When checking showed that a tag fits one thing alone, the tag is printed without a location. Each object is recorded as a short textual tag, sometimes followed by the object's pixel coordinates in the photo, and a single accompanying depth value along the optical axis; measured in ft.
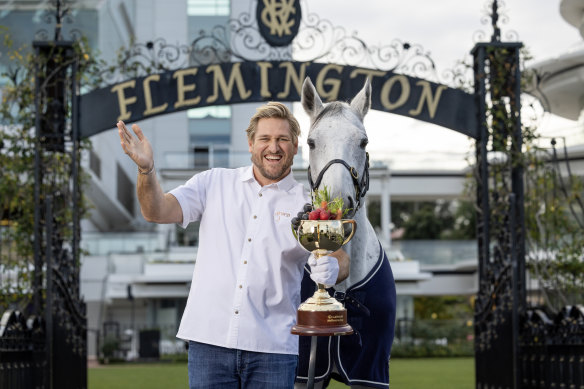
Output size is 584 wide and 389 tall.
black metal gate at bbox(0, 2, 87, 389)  21.72
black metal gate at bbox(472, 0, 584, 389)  21.33
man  10.37
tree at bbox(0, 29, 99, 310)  26.22
